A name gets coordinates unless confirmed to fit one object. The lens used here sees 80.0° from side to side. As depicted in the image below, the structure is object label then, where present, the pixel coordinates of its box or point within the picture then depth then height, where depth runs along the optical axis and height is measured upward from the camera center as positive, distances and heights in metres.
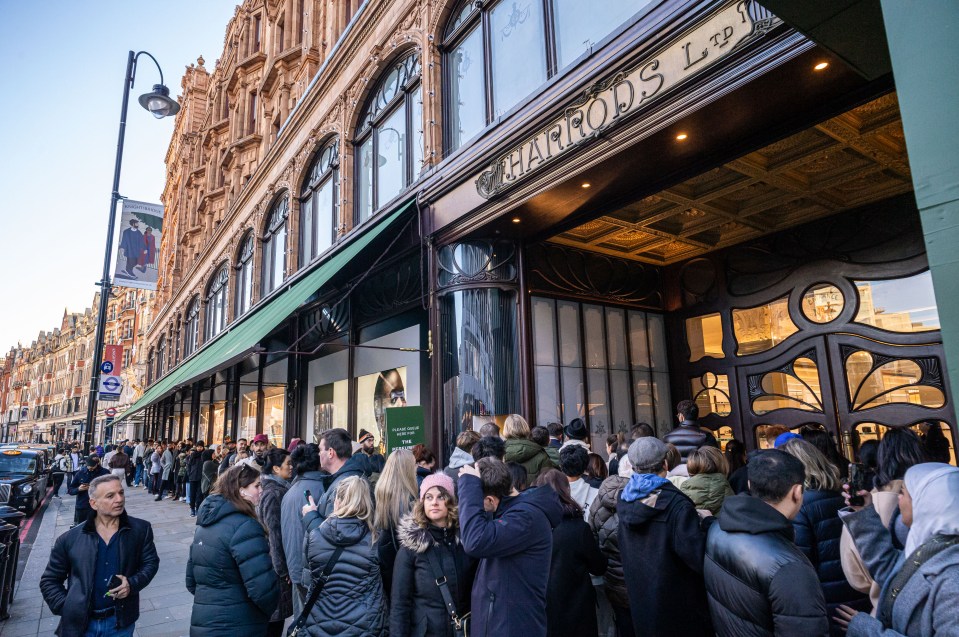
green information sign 7.75 -0.03
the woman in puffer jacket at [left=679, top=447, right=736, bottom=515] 3.81 -0.44
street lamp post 12.81 +6.26
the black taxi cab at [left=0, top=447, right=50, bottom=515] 14.02 -1.04
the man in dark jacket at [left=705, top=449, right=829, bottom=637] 2.24 -0.63
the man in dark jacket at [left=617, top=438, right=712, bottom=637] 3.03 -0.77
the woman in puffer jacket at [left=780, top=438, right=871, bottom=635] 3.16 -0.65
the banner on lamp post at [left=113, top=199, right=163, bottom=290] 14.49 +4.84
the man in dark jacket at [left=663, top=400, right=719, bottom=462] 5.78 -0.19
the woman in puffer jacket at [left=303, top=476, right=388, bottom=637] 3.10 -0.82
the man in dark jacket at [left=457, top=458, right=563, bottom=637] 2.88 -0.65
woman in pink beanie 3.00 -0.78
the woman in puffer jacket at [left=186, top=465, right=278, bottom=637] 3.50 -0.89
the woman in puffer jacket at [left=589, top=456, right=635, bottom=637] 3.86 -0.81
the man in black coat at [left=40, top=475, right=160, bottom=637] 3.67 -0.89
